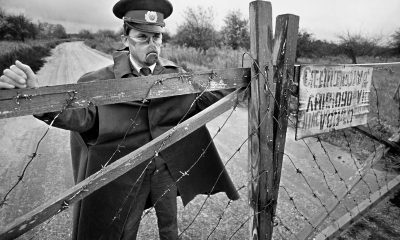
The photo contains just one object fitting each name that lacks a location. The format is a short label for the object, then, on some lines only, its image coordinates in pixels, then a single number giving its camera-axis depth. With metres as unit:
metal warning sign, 1.67
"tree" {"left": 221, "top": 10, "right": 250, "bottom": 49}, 24.89
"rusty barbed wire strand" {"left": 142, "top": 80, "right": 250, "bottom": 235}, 2.02
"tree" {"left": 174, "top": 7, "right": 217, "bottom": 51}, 23.53
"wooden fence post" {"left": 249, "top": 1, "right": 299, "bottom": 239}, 1.46
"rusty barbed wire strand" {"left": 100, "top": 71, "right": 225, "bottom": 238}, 1.30
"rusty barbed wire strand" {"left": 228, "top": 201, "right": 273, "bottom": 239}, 1.73
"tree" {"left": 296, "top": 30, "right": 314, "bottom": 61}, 29.94
